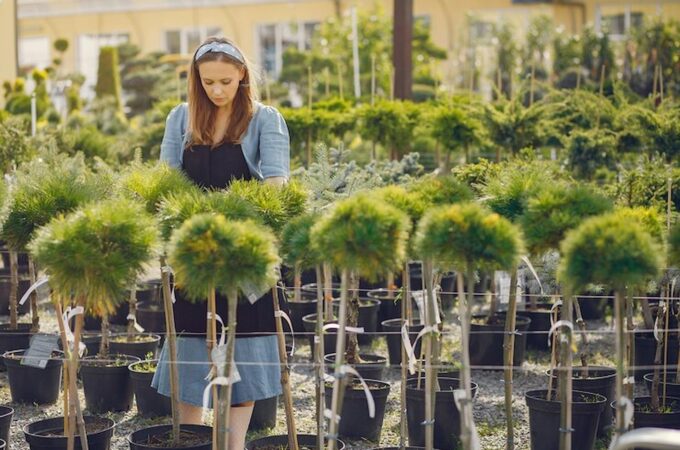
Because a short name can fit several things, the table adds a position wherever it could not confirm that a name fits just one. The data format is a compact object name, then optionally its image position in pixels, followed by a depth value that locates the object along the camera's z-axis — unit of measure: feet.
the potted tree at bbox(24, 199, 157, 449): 10.07
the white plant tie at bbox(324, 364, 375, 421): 10.64
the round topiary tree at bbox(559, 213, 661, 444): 9.80
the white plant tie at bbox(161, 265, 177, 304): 12.40
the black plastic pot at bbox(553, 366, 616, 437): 15.89
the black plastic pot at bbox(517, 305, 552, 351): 22.21
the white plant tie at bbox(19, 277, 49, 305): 11.77
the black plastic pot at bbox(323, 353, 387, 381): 17.25
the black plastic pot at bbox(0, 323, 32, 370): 19.60
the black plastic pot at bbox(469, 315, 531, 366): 20.58
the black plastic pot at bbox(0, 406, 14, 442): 14.26
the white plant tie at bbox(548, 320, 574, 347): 11.62
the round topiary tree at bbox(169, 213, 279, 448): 10.03
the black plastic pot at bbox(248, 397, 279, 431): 16.39
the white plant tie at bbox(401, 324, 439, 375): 13.12
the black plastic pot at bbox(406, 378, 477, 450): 15.06
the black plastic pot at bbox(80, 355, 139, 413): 17.26
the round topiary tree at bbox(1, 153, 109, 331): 11.66
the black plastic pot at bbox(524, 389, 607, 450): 14.33
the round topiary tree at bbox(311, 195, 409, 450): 10.01
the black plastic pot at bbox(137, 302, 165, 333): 21.91
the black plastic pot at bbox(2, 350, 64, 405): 17.76
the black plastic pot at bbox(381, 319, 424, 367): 20.33
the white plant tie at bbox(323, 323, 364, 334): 12.75
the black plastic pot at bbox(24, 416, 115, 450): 13.11
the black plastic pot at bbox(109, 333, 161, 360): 19.04
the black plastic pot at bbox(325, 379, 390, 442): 15.80
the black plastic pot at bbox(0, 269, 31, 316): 24.53
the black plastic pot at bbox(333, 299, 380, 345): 21.88
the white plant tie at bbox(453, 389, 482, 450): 10.56
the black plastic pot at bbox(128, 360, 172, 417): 16.84
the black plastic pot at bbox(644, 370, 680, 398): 16.34
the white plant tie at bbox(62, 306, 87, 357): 11.28
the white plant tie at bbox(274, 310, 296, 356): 12.67
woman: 12.66
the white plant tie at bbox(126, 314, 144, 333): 19.13
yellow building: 74.90
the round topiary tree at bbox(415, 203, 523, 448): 10.07
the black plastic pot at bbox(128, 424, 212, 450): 12.84
